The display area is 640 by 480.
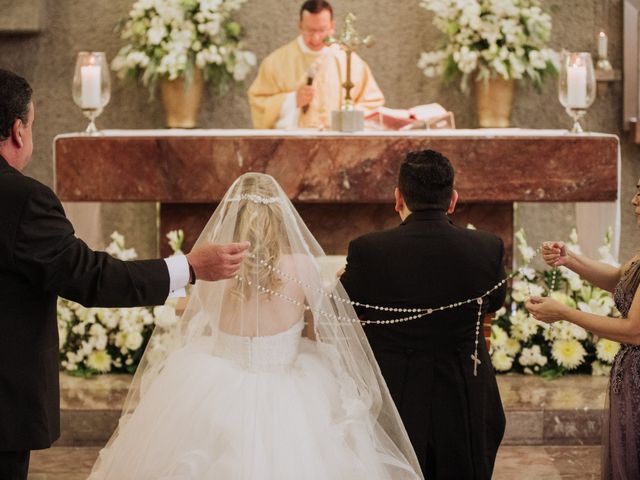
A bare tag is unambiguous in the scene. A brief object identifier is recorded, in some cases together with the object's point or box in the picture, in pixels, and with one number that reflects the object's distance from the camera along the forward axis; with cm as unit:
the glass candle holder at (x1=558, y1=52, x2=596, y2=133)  609
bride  350
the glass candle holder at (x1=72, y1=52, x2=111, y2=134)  616
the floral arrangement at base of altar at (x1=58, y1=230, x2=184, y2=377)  583
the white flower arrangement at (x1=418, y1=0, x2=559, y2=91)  730
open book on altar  636
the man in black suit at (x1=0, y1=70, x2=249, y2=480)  299
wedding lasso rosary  359
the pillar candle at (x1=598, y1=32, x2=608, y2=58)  766
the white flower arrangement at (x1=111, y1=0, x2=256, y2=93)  743
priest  704
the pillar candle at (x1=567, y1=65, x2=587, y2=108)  609
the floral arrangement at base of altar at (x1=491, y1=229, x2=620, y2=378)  585
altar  588
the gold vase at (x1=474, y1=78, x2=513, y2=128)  770
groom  359
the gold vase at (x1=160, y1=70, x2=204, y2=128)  780
